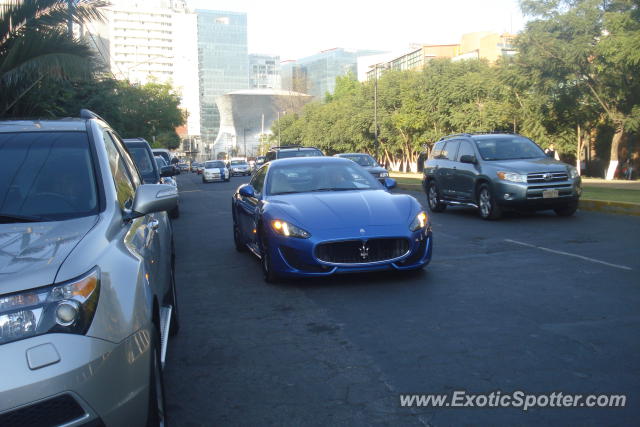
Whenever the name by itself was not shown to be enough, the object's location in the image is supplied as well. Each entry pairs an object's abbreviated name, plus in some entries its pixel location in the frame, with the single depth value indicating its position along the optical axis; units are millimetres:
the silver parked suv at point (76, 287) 2600
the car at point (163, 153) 26250
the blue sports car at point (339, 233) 7398
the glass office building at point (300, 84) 134125
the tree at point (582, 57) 34188
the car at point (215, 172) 49625
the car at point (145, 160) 15498
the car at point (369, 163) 24255
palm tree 13797
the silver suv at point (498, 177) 13844
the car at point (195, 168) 84169
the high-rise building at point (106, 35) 182338
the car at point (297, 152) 19828
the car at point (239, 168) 61278
